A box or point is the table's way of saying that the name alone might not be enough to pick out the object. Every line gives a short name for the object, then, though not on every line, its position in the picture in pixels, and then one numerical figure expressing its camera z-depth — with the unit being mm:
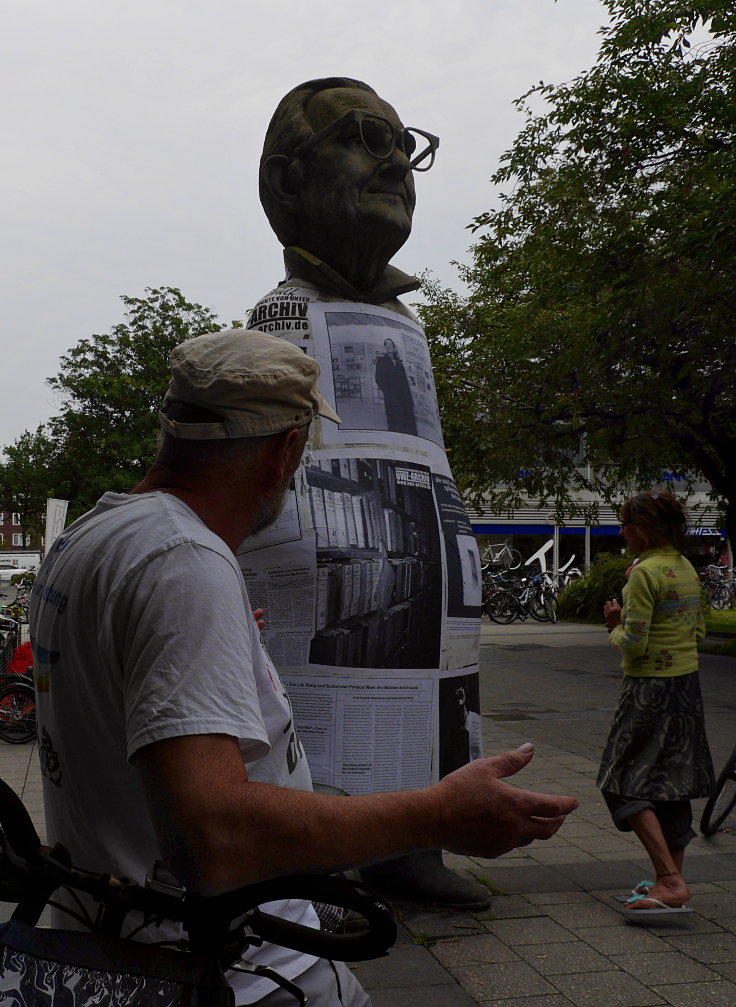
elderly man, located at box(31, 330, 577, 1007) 1106
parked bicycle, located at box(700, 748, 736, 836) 5066
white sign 12523
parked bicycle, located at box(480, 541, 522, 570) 29859
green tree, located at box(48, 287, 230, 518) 27281
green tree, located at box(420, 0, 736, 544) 11453
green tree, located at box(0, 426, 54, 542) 31500
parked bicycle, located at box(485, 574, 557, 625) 23359
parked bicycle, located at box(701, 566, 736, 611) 26234
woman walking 3949
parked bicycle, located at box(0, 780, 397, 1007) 1113
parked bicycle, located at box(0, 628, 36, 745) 8086
